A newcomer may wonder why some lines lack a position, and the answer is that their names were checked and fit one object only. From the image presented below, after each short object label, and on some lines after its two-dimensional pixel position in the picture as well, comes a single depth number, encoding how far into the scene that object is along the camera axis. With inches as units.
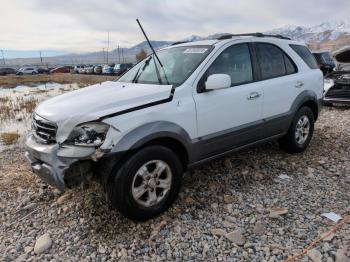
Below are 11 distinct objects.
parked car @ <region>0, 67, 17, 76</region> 2062.0
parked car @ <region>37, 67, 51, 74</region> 2151.8
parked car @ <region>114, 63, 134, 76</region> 1534.1
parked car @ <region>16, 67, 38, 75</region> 1991.9
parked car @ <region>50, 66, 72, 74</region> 2127.2
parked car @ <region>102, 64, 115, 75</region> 1570.9
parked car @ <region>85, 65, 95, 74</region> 1806.5
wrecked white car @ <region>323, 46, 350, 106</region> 352.5
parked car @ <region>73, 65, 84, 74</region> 2018.0
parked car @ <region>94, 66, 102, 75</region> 1729.3
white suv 121.5
